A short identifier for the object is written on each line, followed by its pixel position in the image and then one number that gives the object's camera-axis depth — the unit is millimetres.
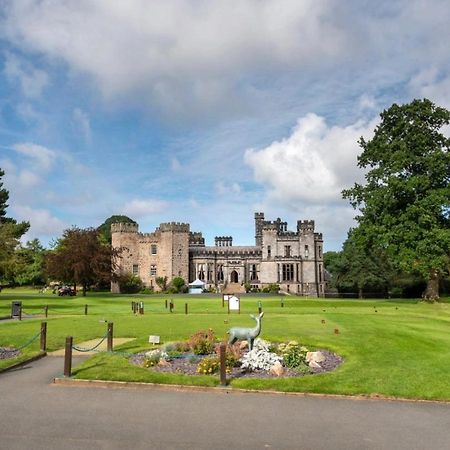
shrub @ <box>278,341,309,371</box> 14178
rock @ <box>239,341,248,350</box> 16812
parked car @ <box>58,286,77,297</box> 67469
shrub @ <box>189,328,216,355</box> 16094
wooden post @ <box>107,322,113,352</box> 16703
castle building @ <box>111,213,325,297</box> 85500
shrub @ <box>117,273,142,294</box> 80856
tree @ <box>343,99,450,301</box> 37375
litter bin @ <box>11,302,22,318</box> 29734
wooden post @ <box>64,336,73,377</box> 13130
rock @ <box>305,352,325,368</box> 14266
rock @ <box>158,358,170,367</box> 14398
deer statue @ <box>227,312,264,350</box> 15016
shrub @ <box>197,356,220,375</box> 13555
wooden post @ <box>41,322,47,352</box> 17125
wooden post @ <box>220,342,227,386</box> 12289
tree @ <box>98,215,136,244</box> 124312
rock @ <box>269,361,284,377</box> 13412
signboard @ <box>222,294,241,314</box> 32406
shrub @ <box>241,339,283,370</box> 13945
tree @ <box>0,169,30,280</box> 40375
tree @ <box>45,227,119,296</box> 59812
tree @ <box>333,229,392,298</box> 66875
